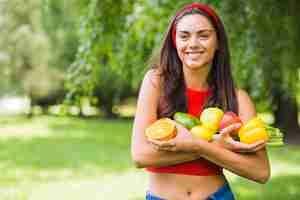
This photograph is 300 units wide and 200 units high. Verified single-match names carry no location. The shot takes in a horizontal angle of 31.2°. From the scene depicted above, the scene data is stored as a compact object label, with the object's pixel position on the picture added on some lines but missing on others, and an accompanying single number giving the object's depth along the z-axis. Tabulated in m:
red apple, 2.41
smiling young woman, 2.37
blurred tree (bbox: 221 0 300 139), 4.85
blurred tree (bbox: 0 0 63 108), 23.03
